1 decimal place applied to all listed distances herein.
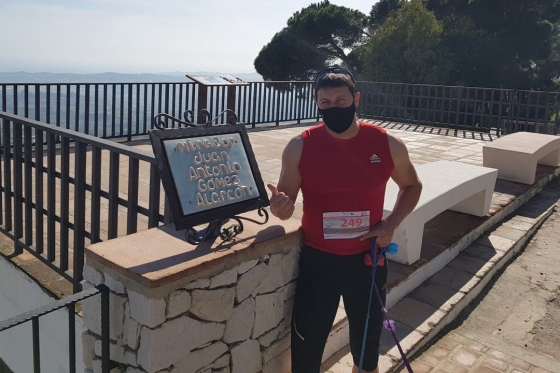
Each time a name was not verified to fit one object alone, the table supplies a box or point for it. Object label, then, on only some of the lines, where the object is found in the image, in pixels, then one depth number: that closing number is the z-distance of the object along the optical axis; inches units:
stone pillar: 83.2
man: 93.1
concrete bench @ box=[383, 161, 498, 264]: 157.2
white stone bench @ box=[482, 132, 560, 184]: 270.2
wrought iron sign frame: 89.7
